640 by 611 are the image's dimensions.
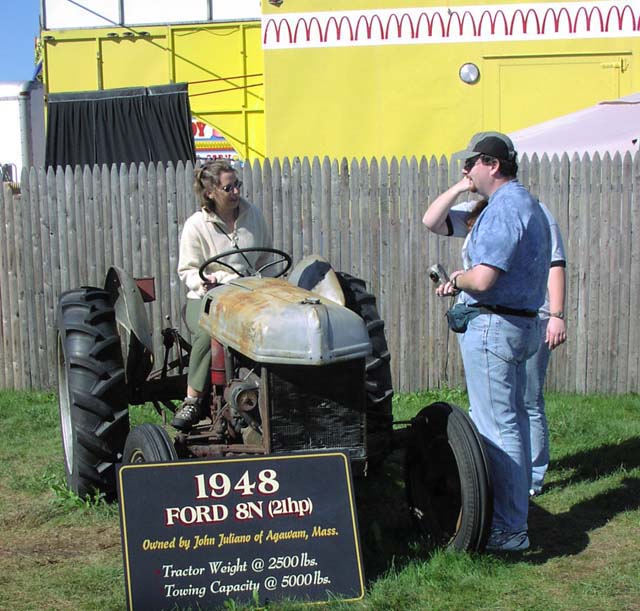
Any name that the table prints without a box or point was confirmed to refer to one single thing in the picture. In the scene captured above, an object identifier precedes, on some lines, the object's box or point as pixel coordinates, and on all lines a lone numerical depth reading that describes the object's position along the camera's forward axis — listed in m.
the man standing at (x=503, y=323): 4.21
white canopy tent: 8.30
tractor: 3.97
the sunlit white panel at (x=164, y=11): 15.45
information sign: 3.67
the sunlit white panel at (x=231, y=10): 15.66
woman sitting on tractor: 4.82
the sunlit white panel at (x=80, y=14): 15.35
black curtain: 12.98
